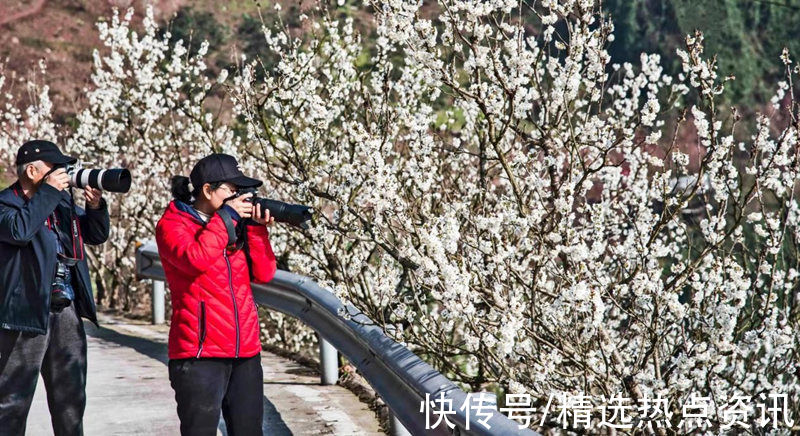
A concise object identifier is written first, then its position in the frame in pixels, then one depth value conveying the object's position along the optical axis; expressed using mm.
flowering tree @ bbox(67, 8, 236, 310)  12695
